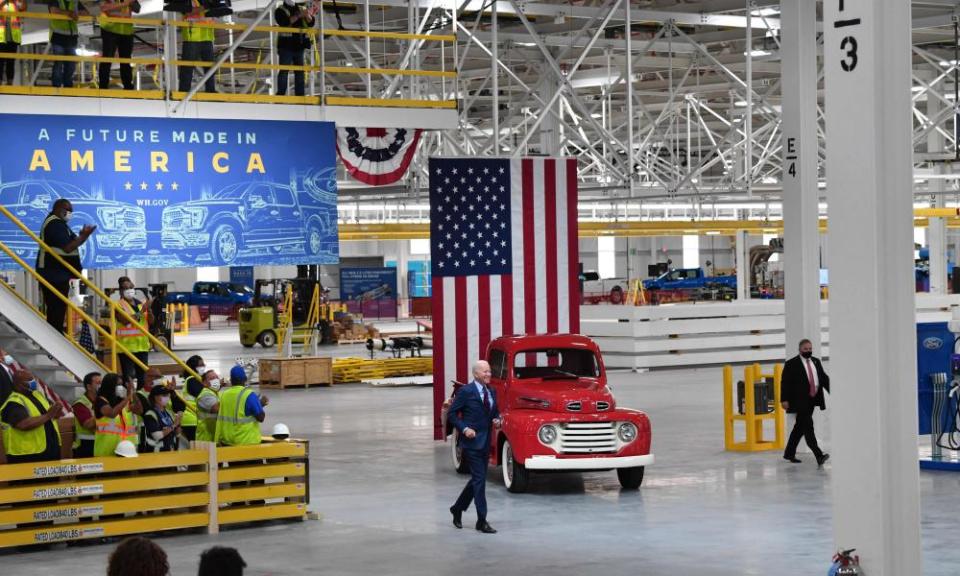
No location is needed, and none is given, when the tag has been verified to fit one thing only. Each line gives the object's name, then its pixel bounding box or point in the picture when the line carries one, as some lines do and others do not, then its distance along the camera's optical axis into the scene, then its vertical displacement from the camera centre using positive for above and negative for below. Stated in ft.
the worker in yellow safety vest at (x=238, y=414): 51.16 -4.73
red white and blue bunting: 74.64 +6.64
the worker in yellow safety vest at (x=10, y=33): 65.56 +11.69
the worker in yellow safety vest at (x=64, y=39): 65.05 +11.43
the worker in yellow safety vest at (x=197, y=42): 68.49 +11.45
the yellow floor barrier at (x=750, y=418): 68.69 -7.10
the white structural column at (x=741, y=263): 149.59 +0.82
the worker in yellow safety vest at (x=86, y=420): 49.26 -4.64
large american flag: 73.82 +1.15
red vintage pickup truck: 56.13 -6.15
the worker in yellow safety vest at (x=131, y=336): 66.64 -2.61
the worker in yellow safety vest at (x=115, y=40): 66.49 +11.33
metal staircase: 55.42 -2.13
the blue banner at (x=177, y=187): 62.34 +4.34
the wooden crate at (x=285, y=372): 111.65 -7.18
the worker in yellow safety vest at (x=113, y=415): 49.16 -4.51
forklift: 138.39 -3.50
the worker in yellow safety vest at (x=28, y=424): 46.52 -4.51
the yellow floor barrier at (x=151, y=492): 46.88 -7.23
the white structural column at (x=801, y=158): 64.59 +5.04
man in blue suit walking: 48.47 -5.07
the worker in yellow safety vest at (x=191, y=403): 56.75 -4.81
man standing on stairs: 58.08 +1.41
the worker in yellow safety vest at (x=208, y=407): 52.75 -4.60
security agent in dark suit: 62.54 -5.20
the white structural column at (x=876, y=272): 31.65 -0.10
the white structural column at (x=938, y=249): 160.25 +2.00
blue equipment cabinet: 63.72 -3.99
